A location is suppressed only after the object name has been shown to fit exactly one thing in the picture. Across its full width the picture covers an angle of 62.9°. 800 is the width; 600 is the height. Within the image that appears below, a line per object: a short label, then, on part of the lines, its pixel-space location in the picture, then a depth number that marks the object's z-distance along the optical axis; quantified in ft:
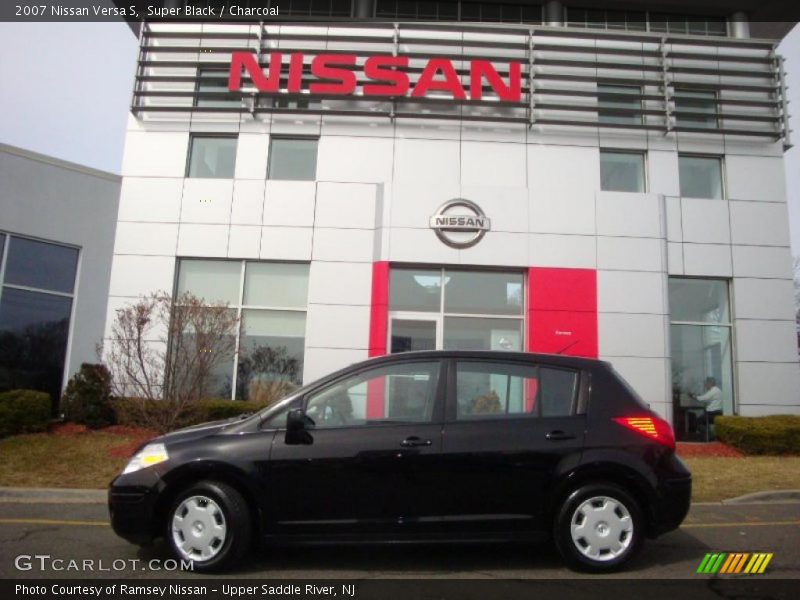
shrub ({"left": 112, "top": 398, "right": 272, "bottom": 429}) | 35.09
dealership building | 44.60
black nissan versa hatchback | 15.79
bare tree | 35.22
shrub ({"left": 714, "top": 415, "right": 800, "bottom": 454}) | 38.65
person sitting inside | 44.73
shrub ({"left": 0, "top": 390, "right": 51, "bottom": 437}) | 37.45
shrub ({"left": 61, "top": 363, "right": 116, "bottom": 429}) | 39.96
